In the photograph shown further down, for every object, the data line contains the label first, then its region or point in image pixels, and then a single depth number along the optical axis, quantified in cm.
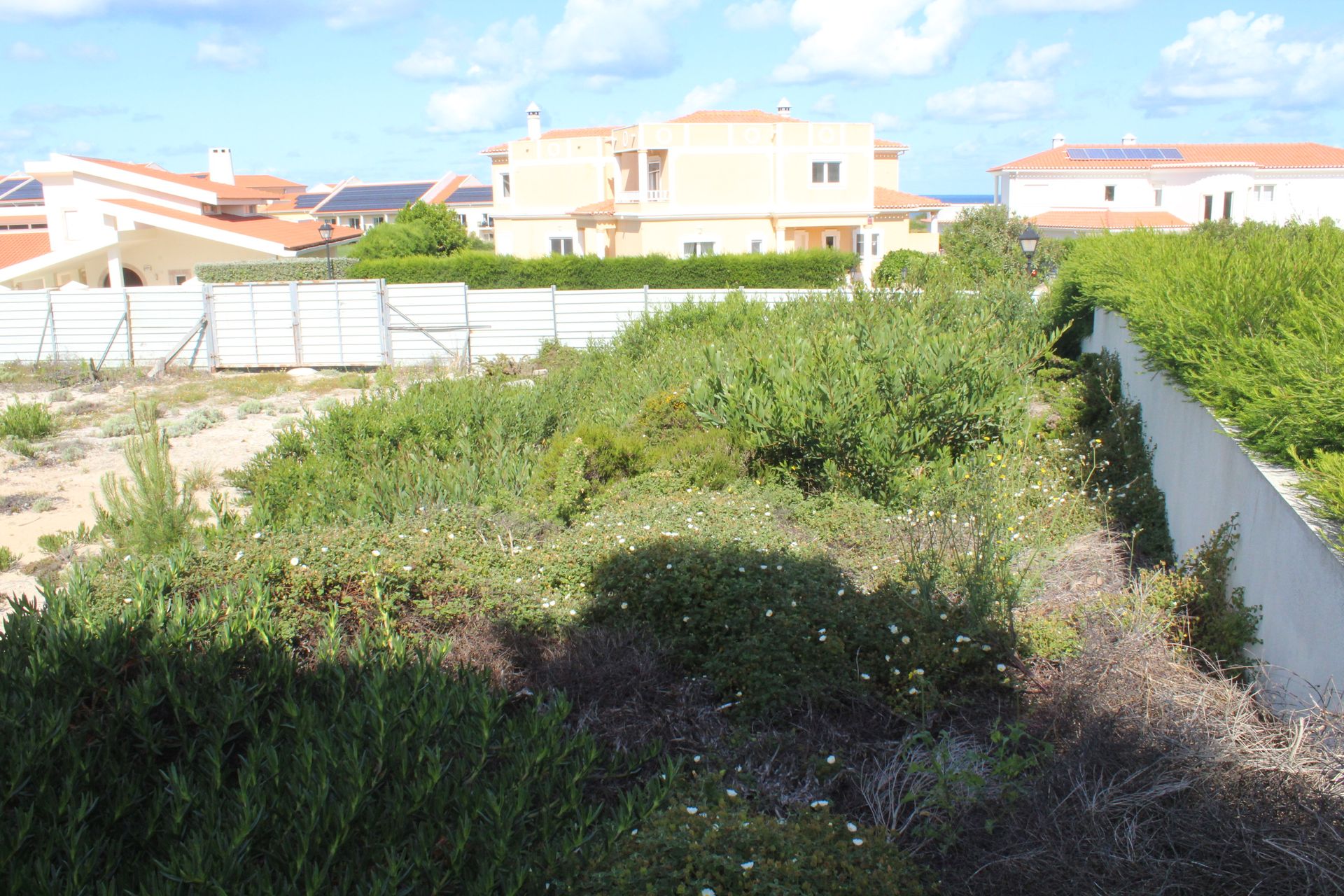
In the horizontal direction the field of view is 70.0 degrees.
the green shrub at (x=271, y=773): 281
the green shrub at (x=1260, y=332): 441
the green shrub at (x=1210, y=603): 476
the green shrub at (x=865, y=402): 758
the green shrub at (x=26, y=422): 1420
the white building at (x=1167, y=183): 4994
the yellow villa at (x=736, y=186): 3628
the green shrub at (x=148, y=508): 724
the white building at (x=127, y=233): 2947
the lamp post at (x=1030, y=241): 1864
